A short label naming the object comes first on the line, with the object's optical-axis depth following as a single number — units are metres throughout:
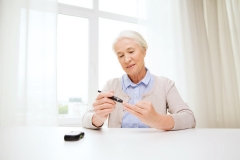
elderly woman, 1.11
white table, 0.42
